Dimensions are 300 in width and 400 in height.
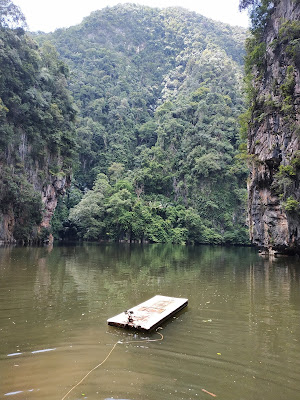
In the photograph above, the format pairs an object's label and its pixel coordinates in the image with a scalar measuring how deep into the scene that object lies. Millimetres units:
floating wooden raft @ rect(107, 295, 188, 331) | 5723
